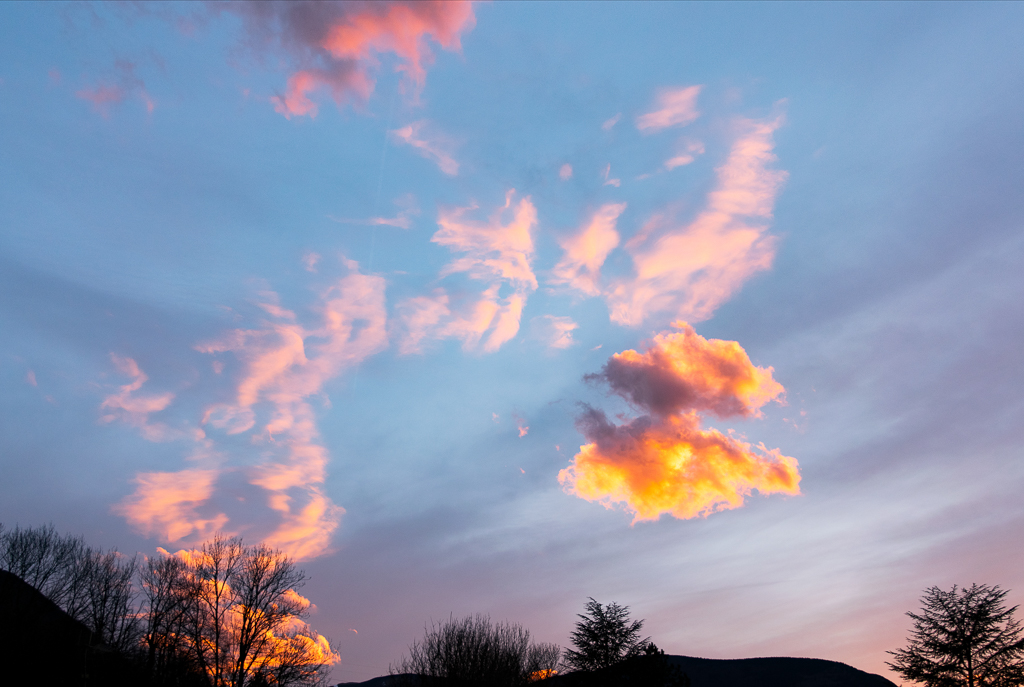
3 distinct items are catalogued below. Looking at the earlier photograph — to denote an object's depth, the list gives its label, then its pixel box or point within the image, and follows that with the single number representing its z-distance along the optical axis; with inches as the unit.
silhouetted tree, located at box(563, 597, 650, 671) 2206.2
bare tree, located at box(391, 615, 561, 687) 1897.1
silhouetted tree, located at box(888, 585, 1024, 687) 2084.2
